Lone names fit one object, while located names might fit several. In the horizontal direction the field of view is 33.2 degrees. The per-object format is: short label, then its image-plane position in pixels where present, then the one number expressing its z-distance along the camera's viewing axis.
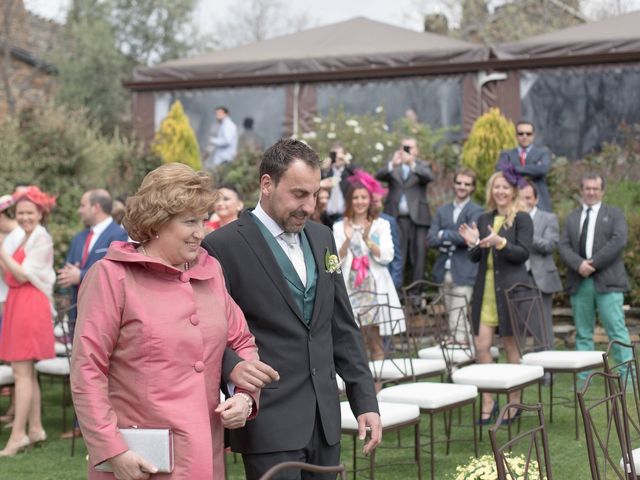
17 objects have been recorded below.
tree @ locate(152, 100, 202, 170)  16.73
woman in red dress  8.11
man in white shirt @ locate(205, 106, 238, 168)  17.62
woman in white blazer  9.48
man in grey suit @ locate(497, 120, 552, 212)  11.52
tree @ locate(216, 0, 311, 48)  46.59
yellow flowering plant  4.88
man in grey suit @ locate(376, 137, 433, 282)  12.09
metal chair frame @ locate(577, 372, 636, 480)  4.13
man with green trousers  9.88
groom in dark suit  3.96
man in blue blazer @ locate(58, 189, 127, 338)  8.23
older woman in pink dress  3.41
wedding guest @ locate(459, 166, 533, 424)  8.62
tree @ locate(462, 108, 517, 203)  12.79
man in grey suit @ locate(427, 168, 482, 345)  10.91
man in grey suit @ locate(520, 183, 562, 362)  9.90
